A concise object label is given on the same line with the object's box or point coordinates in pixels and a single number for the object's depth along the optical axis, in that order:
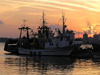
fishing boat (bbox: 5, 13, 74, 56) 94.88
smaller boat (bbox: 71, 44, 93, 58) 94.72
